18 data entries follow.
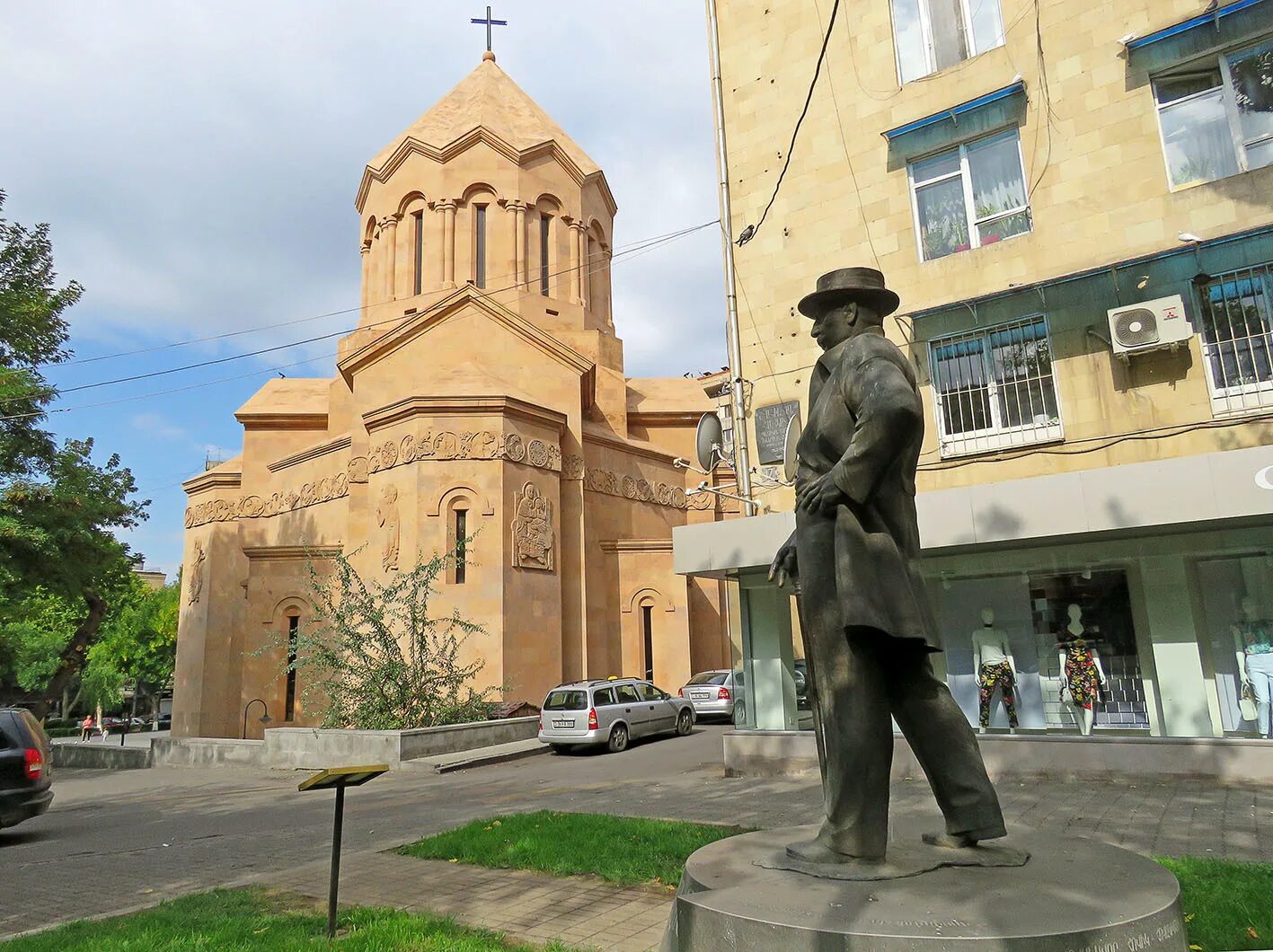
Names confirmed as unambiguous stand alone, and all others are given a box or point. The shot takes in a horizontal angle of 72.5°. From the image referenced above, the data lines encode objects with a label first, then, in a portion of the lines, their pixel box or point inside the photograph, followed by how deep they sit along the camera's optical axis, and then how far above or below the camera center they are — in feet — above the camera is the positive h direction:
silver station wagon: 54.75 -3.46
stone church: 71.05 +19.92
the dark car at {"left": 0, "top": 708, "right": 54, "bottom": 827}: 33.01 -3.32
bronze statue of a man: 13.41 +0.26
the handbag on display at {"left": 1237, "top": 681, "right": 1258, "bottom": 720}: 32.81 -2.56
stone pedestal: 10.35 -3.33
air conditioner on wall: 34.47 +12.32
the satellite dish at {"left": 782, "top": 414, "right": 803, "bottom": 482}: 42.29 +10.02
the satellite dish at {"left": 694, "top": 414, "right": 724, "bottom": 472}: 48.30 +11.71
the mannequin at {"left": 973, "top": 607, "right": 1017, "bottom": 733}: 37.83 -0.90
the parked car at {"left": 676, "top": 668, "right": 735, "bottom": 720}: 72.43 -3.20
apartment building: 33.94 +13.74
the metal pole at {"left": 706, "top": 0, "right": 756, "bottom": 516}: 46.70 +18.01
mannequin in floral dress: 35.83 -1.26
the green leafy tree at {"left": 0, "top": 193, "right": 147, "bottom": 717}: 56.49 +13.75
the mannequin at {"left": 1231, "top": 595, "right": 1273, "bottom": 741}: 32.55 -0.70
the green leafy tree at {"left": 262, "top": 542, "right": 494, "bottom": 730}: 56.85 +0.25
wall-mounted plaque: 44.98 +11.56
